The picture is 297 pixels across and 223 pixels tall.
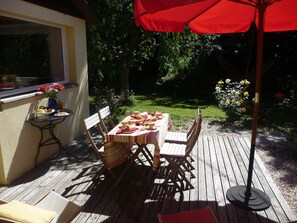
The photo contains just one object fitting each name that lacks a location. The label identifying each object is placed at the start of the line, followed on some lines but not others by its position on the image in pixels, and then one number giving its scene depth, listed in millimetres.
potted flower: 5293
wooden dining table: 4035
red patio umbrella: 3462
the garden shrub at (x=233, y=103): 8492
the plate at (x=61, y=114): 5093
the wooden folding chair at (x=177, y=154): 4195
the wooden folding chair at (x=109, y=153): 4195
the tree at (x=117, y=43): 9961
